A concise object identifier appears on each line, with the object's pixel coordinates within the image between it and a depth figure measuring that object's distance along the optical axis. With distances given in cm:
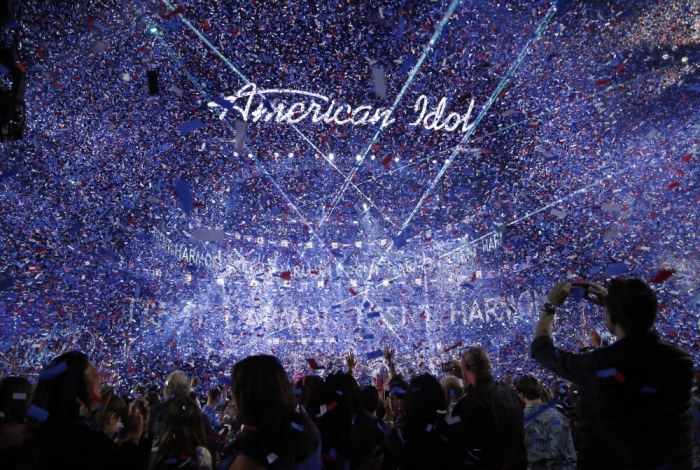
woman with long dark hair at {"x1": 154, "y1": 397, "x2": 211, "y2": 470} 315
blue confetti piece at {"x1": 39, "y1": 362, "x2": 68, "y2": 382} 230
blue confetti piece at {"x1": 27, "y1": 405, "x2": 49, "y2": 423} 222
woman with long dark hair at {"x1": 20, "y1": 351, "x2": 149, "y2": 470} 218
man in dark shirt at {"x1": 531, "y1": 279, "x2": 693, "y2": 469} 210
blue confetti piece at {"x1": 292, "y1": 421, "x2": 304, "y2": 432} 213
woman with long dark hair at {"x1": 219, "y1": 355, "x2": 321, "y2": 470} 198
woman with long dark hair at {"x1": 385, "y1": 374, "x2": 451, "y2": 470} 316
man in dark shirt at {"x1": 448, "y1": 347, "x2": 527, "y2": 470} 331
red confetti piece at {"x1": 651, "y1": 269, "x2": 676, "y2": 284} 503
